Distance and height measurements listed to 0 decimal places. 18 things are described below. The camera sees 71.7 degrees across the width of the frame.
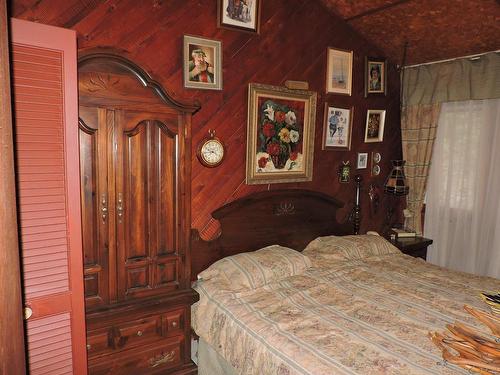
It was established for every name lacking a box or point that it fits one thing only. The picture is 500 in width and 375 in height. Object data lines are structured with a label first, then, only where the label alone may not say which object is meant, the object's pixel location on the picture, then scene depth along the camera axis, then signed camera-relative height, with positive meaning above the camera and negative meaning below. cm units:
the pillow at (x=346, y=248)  294 -82
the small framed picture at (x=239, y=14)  262 +106
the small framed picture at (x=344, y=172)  353 -18
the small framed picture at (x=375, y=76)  355 +83
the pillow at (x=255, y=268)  237 -83
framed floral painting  288 +16
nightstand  347 -89
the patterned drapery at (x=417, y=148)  366 +10
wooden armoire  187 -41
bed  166 -92
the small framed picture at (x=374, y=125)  369 +33
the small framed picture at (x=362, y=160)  368 -6
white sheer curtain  328 -32
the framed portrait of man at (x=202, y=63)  250 +64
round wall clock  261 +0
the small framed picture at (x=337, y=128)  337 +26
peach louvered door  134 -19
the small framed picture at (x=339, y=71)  329 +80
